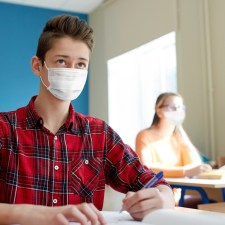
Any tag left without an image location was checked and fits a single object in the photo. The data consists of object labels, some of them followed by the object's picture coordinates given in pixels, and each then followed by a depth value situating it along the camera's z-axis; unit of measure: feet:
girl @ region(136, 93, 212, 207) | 10.80
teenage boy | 3.59
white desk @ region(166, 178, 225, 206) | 8.33
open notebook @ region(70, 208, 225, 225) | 2.44
